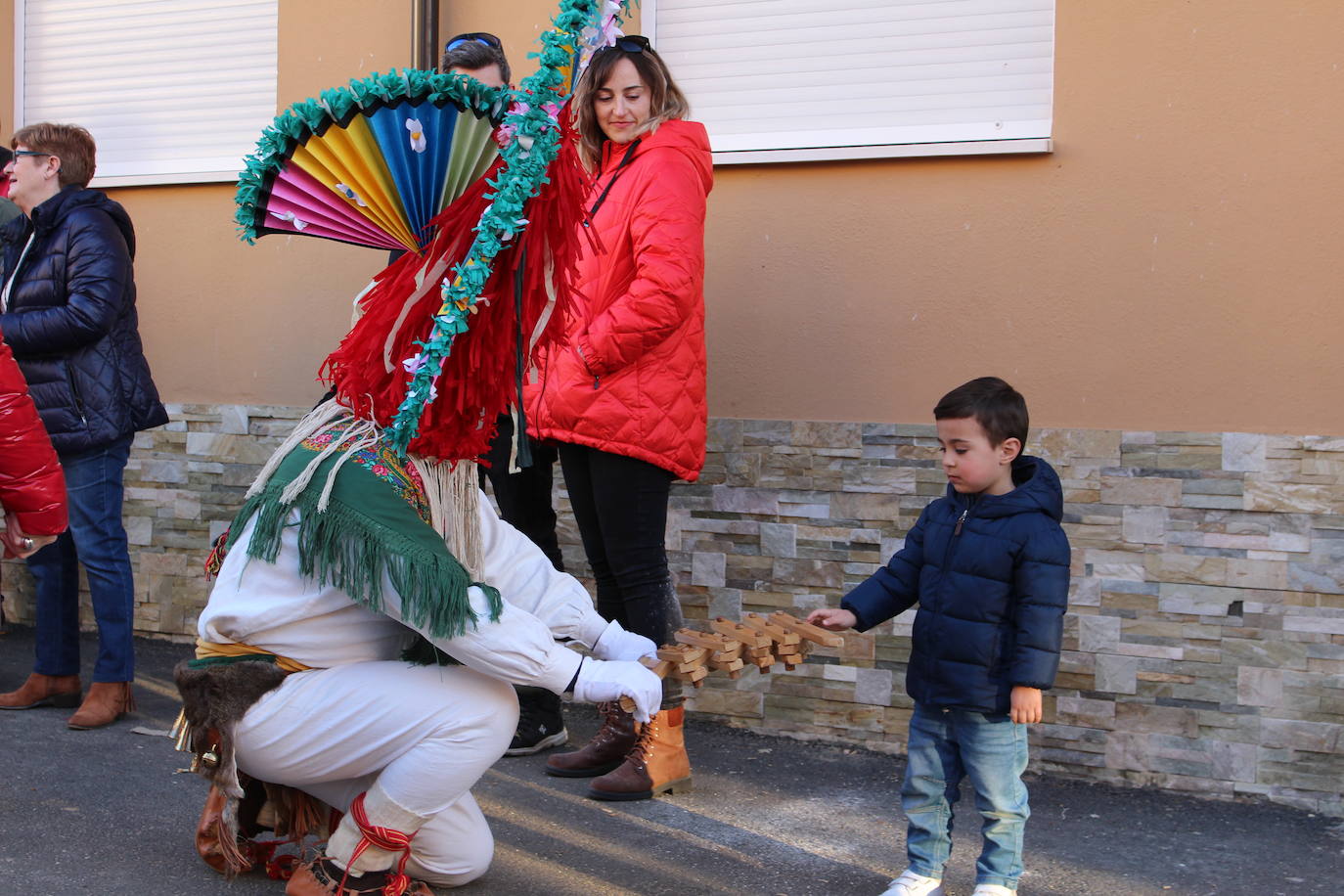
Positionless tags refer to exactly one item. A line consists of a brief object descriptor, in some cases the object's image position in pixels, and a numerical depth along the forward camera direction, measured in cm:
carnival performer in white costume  267
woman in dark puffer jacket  436
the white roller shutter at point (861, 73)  419
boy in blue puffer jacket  292
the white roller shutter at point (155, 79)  552
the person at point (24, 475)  333
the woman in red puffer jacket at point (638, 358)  364
